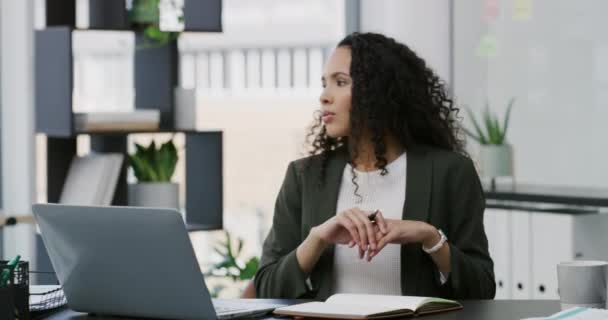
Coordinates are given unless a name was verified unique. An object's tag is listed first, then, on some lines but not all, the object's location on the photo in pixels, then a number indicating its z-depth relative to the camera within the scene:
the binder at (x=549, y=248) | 6.29
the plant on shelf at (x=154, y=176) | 6.24
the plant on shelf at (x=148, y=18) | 6.06
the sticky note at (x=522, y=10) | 7.27
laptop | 2.93
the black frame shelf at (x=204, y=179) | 6.54
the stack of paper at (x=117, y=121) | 5.88
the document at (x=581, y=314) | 2.82
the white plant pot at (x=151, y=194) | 6.24
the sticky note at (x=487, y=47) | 7.57
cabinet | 6.32
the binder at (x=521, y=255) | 6.57
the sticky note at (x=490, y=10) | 7.56
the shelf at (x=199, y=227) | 6.41
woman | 3.81
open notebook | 3.01
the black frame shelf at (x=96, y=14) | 5.96
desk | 3.08
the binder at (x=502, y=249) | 6.72
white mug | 3.04
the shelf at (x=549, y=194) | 6.34
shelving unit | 5.83
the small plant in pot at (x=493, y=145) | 7.16
